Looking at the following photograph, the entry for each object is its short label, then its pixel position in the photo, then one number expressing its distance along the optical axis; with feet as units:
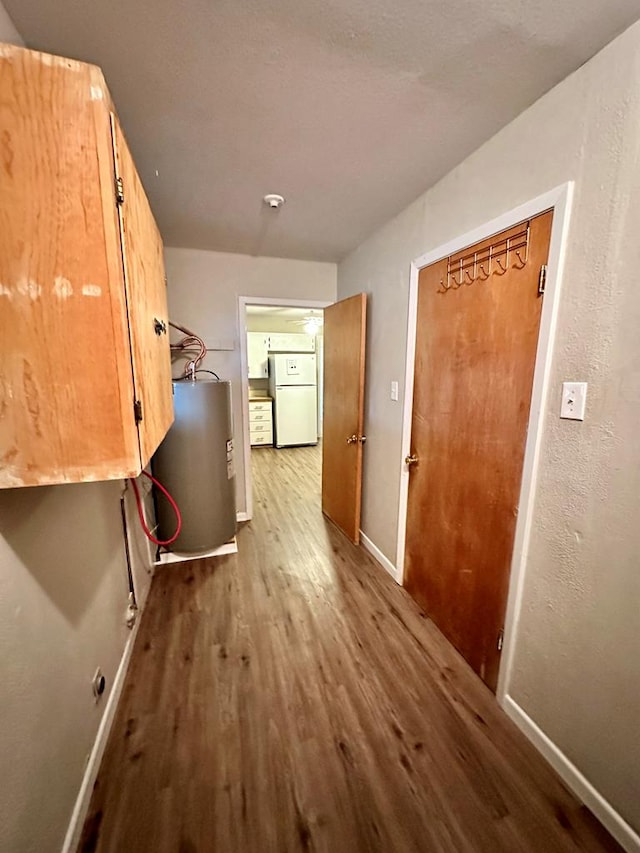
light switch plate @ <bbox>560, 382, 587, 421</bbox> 3.47
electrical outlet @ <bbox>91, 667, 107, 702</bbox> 3.99
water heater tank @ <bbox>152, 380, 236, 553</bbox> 7.43
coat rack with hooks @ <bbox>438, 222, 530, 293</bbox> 4.10
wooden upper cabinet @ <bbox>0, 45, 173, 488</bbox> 2.09
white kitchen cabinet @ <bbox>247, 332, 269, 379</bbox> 18.72
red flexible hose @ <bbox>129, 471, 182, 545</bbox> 6.18
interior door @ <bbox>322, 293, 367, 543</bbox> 8.02
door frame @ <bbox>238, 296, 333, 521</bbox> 9.09
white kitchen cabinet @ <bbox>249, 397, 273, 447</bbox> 18.66
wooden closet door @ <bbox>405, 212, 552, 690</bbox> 4.21
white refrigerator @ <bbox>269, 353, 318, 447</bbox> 18.17
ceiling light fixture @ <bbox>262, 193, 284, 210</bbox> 5.87
